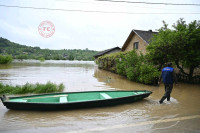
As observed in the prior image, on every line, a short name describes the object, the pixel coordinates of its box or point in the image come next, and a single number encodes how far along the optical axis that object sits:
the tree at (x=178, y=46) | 10.76
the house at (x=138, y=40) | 17.98
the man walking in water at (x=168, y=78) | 6.02
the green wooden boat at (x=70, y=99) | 4.89
